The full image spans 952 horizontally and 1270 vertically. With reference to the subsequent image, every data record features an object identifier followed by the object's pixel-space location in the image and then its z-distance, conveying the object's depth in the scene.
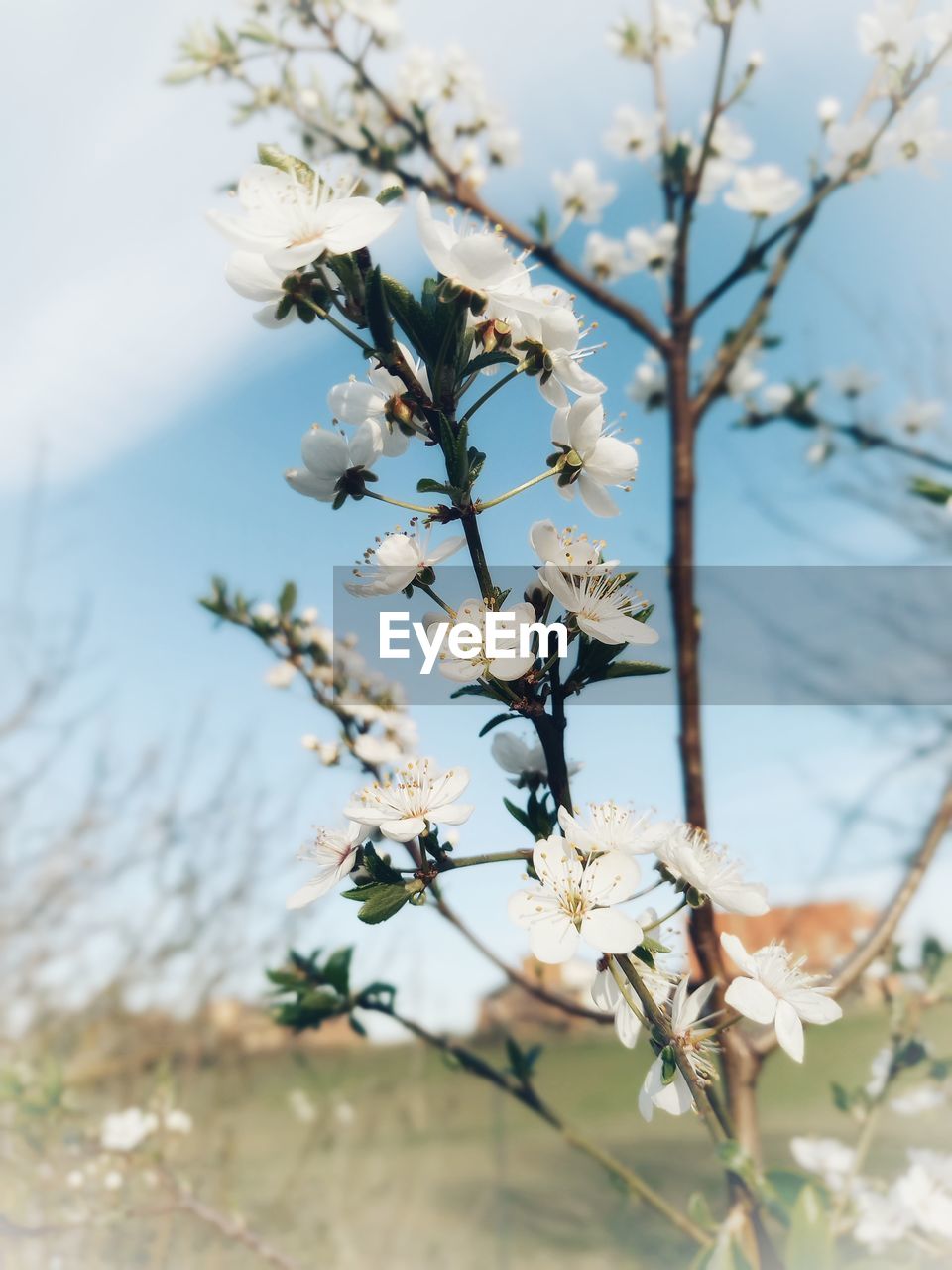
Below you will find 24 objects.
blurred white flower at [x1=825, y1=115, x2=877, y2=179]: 0.42
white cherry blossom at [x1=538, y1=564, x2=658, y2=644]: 0.15
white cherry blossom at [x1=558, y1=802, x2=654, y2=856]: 0.14
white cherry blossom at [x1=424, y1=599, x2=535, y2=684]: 0.15
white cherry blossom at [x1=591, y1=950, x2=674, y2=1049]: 0.16
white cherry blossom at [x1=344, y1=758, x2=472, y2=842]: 0.15
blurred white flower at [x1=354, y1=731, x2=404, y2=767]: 0.32
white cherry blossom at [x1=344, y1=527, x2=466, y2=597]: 0.16
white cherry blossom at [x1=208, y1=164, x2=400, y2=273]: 0.14
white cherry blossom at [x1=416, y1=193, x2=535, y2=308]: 0.15
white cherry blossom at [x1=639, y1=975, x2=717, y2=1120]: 0.15
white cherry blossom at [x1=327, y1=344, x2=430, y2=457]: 0.16
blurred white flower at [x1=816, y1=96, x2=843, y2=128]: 0.44
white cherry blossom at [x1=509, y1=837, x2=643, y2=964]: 0.15
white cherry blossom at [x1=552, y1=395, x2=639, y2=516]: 0.17
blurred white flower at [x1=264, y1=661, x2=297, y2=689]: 0.36
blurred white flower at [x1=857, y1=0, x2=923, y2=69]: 0.42
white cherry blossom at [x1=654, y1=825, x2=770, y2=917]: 0.16
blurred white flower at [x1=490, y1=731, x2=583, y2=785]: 0.20
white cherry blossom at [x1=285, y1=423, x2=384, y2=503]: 0.17
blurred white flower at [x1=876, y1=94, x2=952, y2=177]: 0.43
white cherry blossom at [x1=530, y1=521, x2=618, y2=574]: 0.16
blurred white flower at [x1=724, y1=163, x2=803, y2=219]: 0.45
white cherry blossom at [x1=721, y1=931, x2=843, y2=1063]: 0.15
